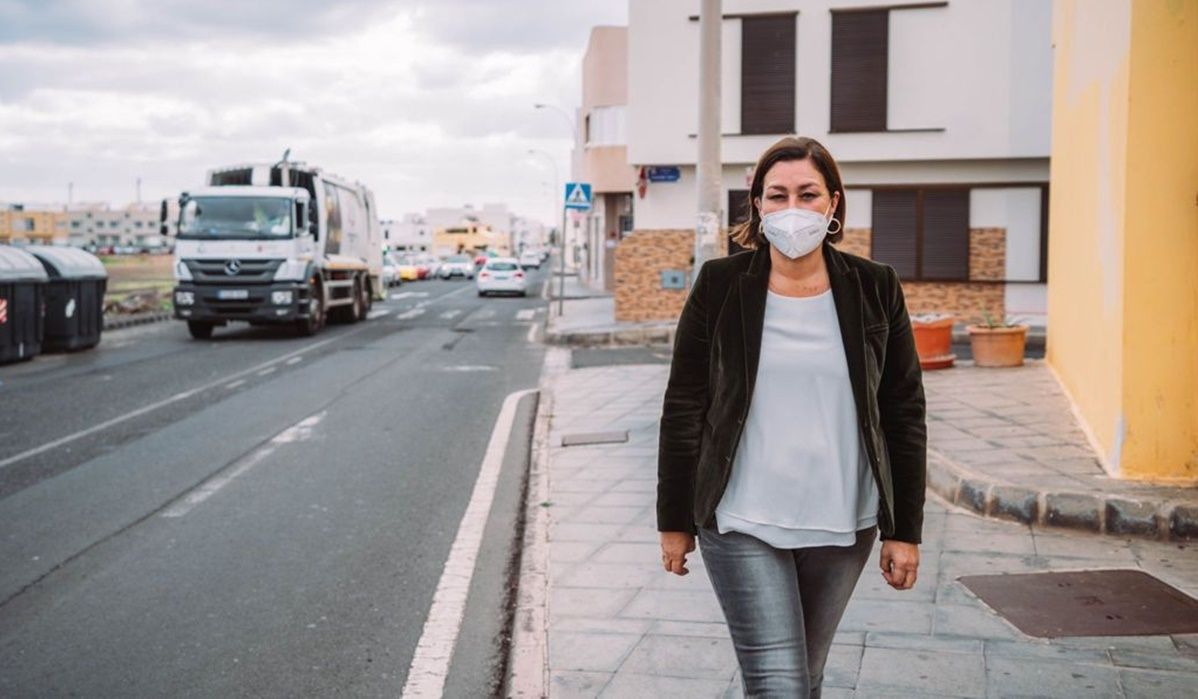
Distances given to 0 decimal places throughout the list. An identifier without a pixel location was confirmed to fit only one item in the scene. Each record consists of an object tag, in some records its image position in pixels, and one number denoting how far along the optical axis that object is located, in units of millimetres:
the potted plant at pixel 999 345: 13859
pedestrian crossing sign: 27469
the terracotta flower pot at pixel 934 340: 13682
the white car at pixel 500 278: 43406
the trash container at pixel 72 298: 20406
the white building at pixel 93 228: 186500
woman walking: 3006
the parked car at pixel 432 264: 75888
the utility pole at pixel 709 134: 11516
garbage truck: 22766
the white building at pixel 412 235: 171575
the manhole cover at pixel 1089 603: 5004
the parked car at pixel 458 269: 71812
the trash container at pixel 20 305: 18359
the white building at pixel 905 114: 23703
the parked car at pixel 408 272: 66562
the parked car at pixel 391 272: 50684
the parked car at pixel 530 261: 99062
